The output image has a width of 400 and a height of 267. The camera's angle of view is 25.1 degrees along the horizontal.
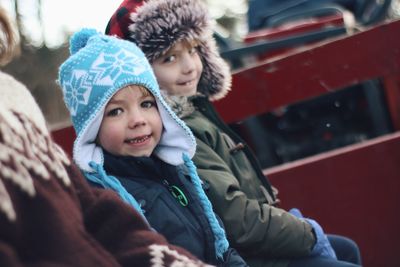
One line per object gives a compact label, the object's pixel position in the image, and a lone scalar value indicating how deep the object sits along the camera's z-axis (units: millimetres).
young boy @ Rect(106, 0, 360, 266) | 1716
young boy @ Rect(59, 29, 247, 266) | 1528
